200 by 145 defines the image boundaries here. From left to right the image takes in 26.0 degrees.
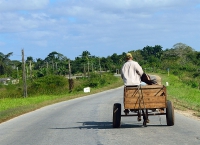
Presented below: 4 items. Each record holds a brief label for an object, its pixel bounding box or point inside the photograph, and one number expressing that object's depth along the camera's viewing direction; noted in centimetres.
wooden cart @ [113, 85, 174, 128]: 1264
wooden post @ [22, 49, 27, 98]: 4959
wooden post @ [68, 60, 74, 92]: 6159
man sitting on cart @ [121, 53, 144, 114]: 1297
